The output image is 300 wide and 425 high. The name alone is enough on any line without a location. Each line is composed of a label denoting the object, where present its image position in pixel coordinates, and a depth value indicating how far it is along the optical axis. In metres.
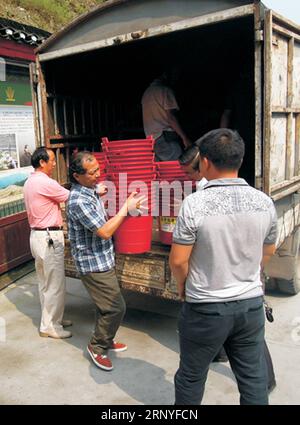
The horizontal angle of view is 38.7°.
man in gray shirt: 2.05
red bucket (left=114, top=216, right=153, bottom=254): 3.40
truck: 3.27
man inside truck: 4.72
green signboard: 5.74
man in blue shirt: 3.12
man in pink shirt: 3.88
